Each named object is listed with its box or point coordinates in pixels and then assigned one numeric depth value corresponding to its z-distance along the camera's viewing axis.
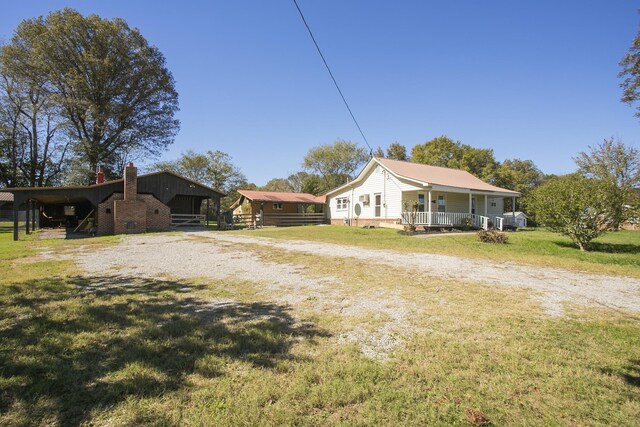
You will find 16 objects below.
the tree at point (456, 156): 46.22
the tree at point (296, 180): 67.74
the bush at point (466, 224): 22.47
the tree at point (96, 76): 29.72
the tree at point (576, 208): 11.73
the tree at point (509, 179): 45.62
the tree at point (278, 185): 70.56
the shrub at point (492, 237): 13.95
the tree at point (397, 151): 54.12
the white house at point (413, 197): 21.86
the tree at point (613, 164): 35.91
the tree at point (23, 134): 33.47
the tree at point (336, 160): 59.00
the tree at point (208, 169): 49.00
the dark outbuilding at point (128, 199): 20.03
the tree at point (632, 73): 18.14
